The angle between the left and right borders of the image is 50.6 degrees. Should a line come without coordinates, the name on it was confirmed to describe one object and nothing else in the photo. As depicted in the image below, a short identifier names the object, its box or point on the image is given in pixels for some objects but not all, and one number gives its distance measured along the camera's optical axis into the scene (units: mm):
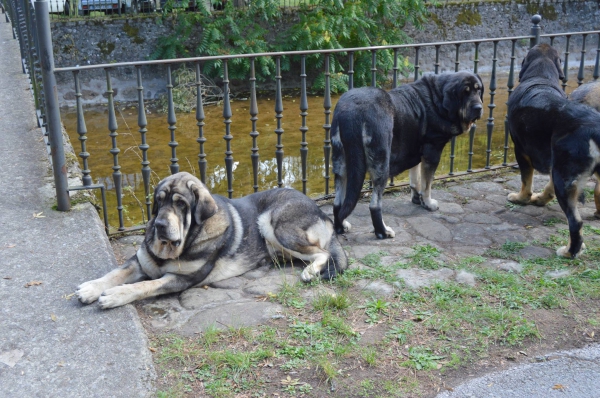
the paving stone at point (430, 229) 5820
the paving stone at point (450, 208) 6480
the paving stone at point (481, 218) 6193
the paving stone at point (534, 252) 5355
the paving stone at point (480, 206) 6523
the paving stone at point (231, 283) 4801
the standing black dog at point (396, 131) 5516
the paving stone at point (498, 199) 6727
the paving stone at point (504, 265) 5078
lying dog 4445
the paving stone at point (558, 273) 4922
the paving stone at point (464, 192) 6977
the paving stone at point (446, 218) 6207
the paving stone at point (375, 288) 4624
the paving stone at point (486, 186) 7168
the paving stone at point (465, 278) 4816
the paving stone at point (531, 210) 6418
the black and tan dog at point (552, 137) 5203
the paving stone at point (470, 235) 5707
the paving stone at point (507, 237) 5723
